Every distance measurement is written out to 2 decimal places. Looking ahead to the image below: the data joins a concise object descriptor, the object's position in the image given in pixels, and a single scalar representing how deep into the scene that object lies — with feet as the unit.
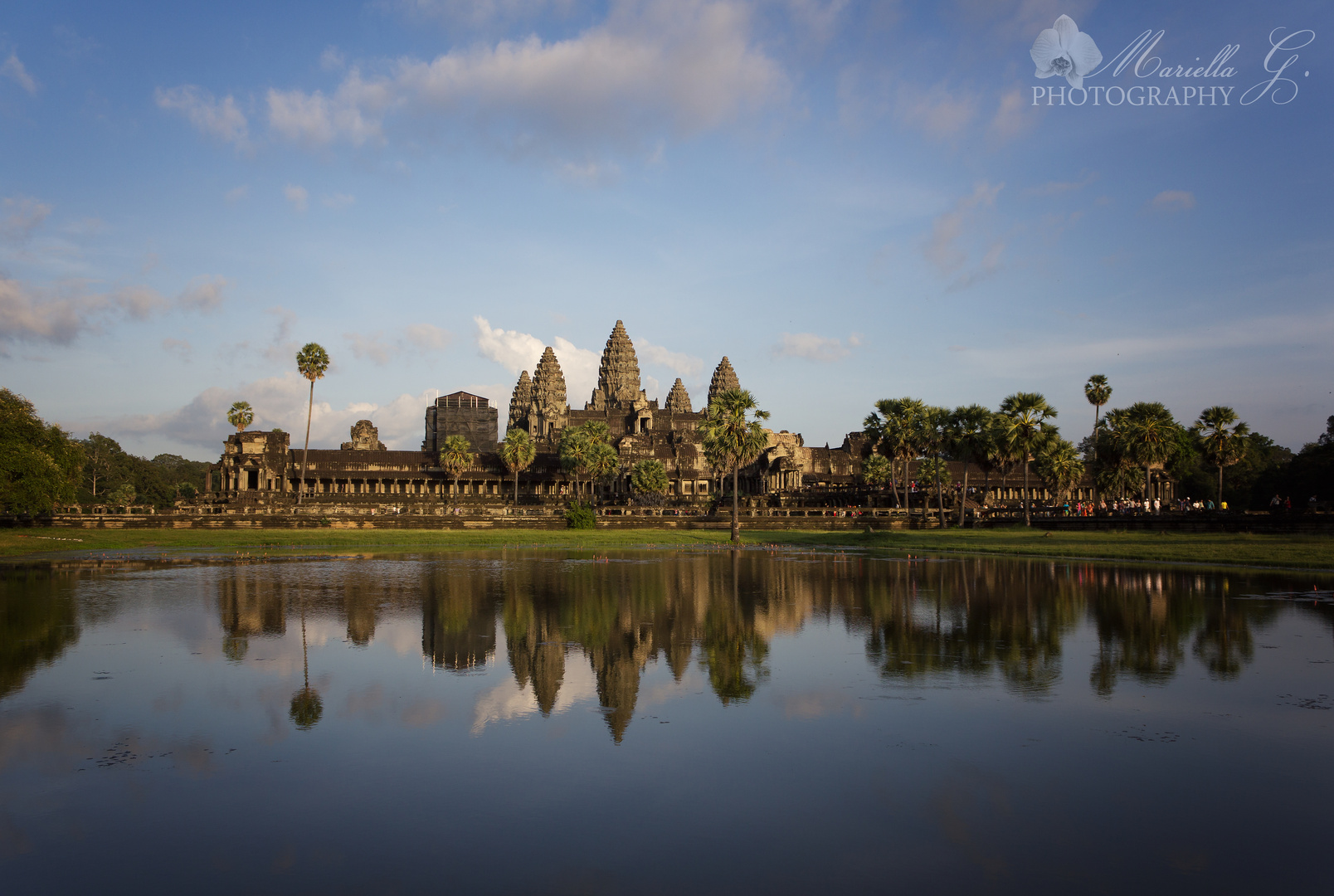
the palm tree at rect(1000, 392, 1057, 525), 187.83
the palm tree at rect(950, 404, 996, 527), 198.29
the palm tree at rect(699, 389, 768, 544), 174.70
